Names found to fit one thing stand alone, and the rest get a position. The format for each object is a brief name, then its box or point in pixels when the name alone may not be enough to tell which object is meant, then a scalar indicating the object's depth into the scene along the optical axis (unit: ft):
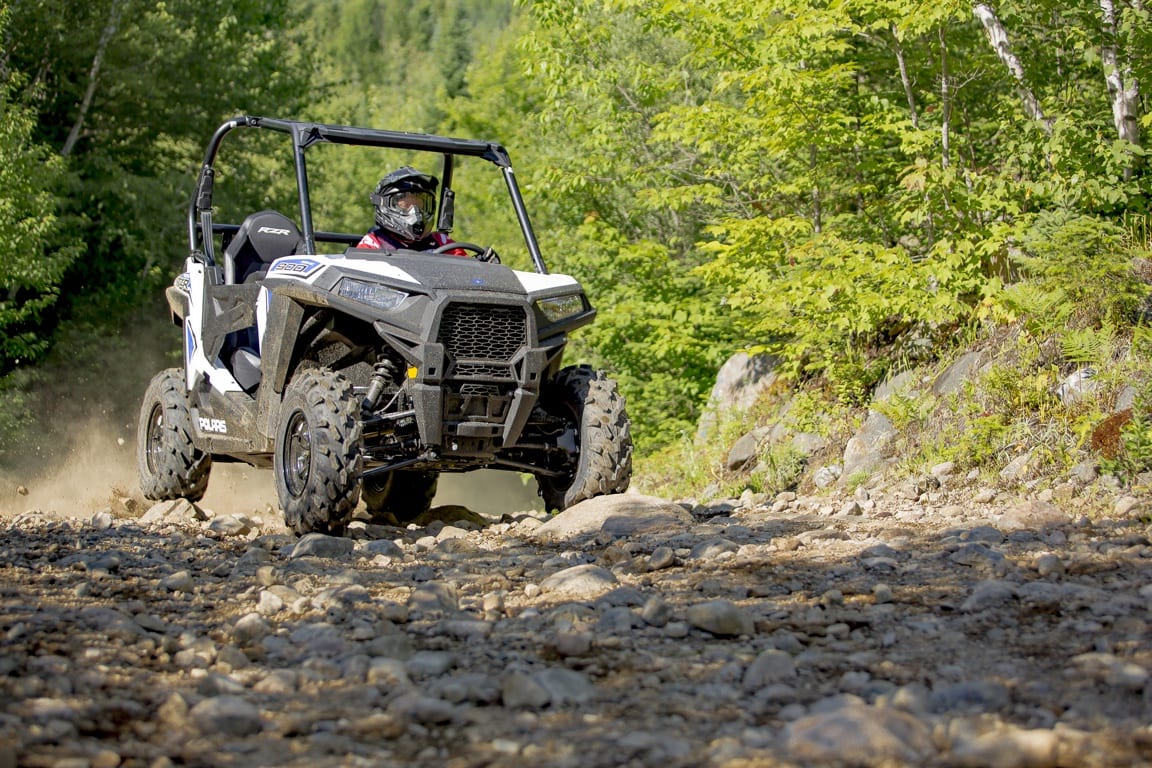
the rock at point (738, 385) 48.49
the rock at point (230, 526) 26.23
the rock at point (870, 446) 33.53
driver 28.81
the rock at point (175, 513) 29.47
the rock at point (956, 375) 34.37
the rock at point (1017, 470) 27.32
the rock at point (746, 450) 42.11
